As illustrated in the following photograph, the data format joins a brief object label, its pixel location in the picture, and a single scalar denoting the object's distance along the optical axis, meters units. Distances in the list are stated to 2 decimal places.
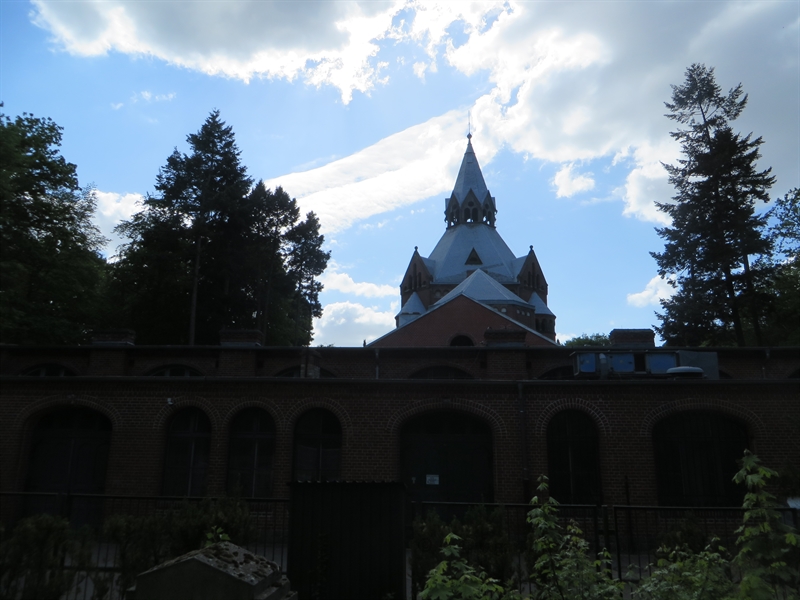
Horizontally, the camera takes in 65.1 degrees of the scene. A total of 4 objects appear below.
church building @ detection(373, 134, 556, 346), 43.75
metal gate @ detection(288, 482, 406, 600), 7.73
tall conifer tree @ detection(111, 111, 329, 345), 37.47
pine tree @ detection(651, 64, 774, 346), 30.80
